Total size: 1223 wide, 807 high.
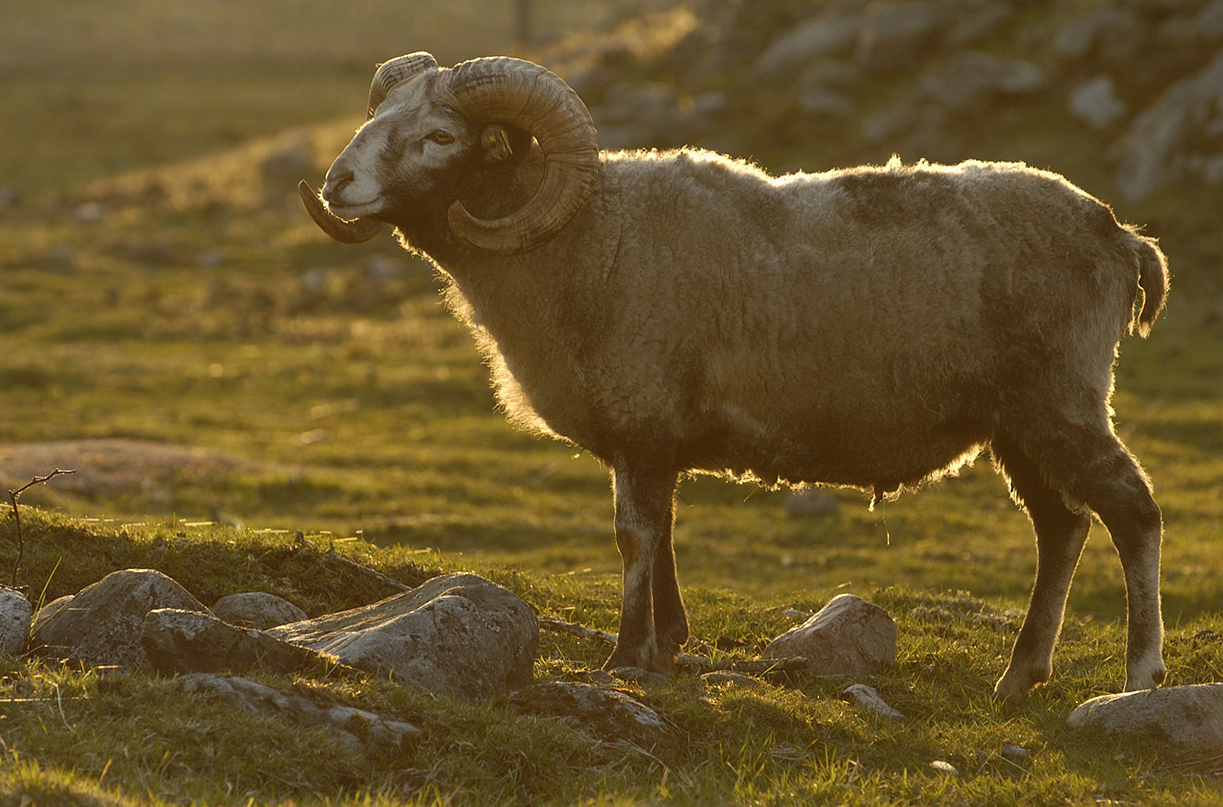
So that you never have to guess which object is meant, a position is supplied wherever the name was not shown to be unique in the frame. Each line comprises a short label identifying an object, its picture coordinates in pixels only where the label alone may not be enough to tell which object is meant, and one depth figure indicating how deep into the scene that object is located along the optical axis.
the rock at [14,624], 15.89
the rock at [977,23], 70.06
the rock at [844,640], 19.25
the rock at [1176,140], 55.72
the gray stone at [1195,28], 60.69
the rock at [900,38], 70.69
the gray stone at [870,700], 17.41
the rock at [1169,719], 16.12
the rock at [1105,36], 63.56
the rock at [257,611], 18.23
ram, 18.50
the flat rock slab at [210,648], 15.08
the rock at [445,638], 15.89
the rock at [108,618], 15.79
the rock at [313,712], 13.96
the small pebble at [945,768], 15.36
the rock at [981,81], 64.50
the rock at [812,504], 36.50
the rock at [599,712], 15.17
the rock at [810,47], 74.81
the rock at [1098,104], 61.31
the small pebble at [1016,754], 16.14
